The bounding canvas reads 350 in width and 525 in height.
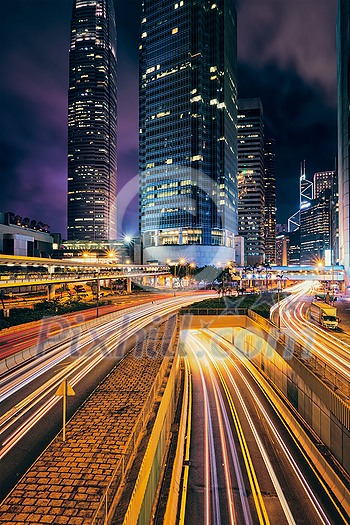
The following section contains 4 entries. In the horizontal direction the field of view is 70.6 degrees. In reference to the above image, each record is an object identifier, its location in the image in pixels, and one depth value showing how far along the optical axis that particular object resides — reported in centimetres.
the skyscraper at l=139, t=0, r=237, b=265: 11969
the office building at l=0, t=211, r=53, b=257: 7938
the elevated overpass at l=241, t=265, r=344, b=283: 8192
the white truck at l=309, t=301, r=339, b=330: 3212
